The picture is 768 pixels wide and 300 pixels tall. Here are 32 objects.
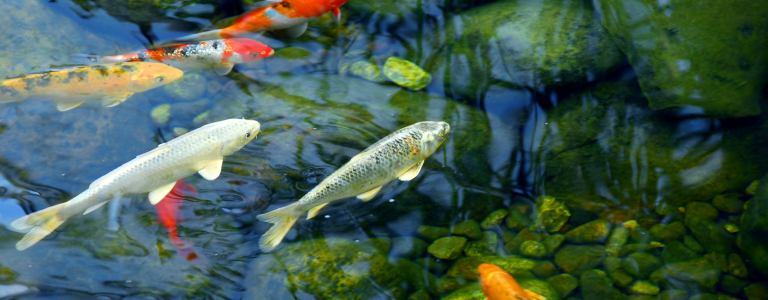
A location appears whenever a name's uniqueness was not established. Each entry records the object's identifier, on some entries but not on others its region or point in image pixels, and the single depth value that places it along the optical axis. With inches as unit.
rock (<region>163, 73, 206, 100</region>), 184.8
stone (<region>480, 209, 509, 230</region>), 172.9
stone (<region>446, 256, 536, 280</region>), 161.5
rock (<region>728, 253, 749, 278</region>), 158.4
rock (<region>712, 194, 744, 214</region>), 170.2
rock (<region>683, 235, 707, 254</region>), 163.8
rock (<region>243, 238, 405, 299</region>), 144.9
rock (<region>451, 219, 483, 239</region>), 169.3
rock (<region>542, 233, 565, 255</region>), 169.0
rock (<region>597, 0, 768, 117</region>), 167.8
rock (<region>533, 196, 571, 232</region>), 172.1
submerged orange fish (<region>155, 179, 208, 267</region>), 149.2
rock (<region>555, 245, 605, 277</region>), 164.4
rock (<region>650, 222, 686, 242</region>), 167.2
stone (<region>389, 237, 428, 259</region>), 161.6
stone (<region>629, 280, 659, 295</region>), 156.8
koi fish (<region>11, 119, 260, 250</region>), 138.2
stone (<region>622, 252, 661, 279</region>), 160.9
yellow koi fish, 166.7
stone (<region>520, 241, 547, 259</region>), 168.2
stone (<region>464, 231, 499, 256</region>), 167.8
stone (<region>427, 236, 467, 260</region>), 164.4
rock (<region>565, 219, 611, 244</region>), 169.6
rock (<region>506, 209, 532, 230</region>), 172.6
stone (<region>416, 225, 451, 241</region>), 167.3
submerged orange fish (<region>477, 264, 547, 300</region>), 144.3
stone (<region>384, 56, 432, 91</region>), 189.3
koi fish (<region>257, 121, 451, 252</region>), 141.6
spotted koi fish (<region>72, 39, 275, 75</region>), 188.9
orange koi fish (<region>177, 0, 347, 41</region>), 198.4
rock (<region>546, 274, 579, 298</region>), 158.9
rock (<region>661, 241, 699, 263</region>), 162.2
